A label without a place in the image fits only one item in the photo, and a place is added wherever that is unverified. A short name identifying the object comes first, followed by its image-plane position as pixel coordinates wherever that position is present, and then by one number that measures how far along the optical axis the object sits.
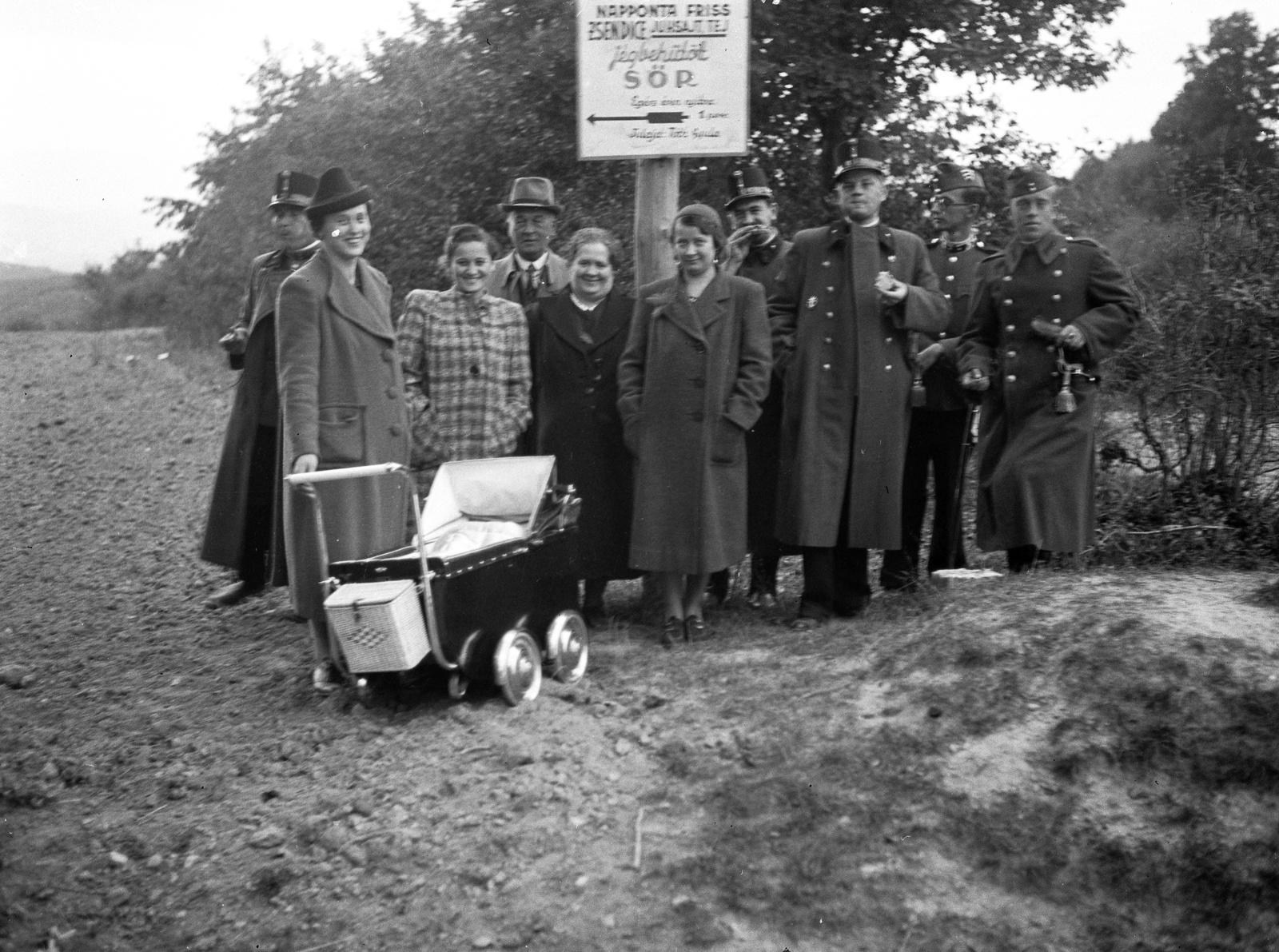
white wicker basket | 5.15
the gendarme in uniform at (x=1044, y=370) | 6.70
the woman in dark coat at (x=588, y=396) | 7.02
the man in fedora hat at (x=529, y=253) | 7.56
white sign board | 7.06
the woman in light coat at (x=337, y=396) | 6.05
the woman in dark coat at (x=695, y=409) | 6.72
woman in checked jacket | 6.64
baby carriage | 5.22
